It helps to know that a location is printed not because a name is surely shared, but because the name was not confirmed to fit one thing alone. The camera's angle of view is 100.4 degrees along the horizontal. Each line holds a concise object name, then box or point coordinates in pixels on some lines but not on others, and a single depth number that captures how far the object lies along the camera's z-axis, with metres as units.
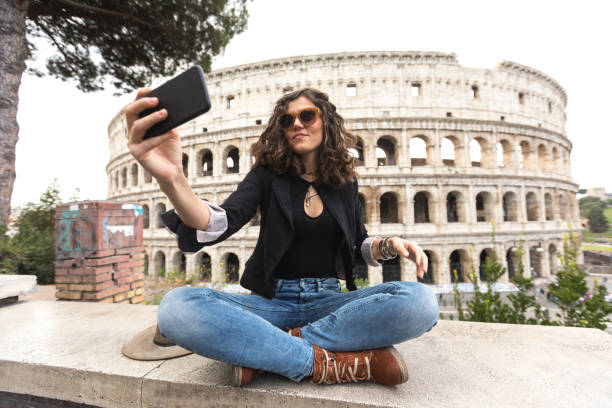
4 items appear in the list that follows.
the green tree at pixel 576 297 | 2.57
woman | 1.05
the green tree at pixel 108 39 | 5.37
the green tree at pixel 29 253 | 4.89
